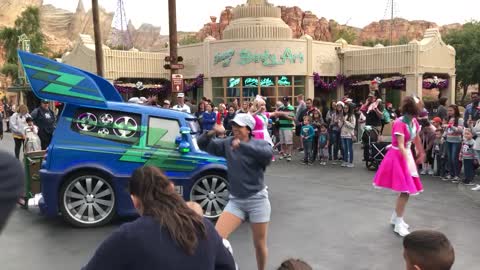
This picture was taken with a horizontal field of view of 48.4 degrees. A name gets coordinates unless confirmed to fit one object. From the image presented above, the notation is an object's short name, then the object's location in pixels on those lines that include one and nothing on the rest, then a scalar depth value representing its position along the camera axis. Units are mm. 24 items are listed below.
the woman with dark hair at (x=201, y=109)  14920
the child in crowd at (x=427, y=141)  12023
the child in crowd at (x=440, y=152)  11508
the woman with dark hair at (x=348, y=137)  13336
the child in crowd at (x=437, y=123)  12117
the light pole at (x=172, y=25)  14062
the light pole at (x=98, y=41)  19922
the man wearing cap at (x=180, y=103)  13383
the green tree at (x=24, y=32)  59541
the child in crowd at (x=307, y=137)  13695
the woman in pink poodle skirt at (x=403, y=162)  6887
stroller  12422
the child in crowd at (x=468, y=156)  10492
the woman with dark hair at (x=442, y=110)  13789
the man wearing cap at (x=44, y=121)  11812
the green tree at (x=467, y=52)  45312
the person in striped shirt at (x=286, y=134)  14594
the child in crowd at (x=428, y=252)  2324
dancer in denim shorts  4793
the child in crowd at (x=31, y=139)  12047
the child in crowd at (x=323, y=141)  13820
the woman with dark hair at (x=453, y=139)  11000
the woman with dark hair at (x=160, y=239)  2162
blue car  7016
